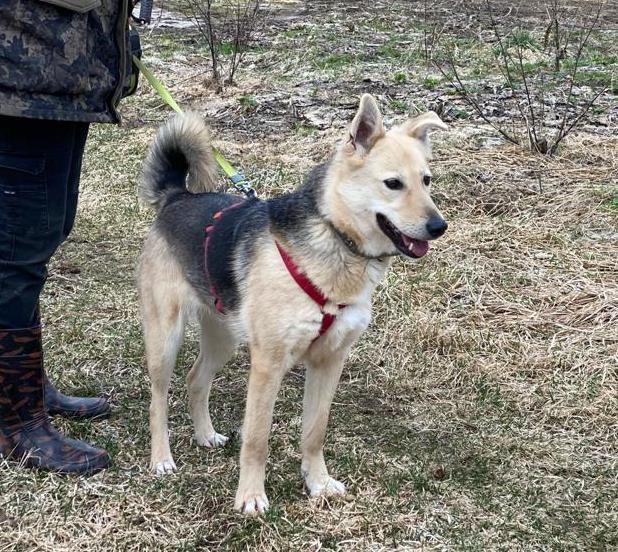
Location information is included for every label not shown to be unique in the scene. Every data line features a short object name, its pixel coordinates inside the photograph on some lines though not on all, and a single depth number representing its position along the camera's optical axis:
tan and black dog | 2.76
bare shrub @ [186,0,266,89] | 8.70
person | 2.42
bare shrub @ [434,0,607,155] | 6.48
